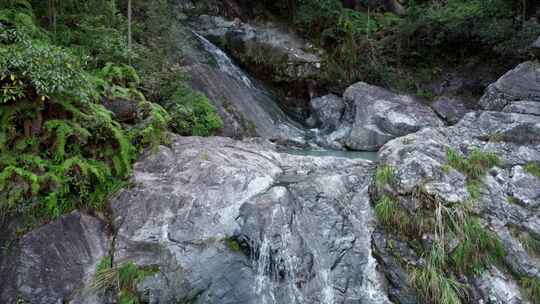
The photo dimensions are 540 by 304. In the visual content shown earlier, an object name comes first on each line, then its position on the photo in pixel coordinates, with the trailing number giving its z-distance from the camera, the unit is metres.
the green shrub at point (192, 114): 8.50
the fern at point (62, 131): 5.24
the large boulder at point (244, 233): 4.75
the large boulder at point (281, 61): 13.68
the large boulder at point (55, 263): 4.53
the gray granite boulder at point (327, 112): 12.29
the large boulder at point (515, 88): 8.27
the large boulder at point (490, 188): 4.42
